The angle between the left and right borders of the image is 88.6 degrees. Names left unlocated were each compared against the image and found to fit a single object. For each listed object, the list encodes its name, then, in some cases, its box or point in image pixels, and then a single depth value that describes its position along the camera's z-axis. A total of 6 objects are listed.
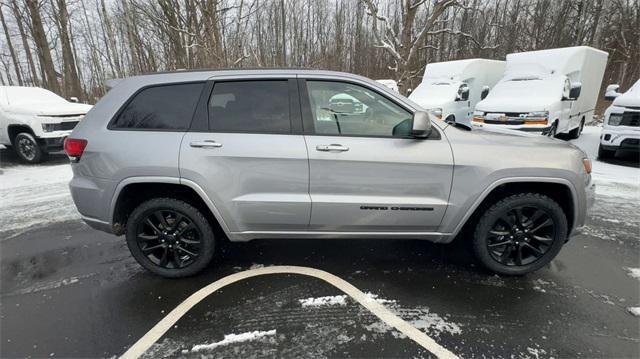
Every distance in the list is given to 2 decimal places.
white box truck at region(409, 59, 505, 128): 11.04
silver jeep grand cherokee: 2.75
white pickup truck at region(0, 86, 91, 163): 7.68
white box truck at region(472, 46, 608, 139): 8.15
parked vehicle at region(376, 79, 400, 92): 13.81
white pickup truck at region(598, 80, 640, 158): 6.66
